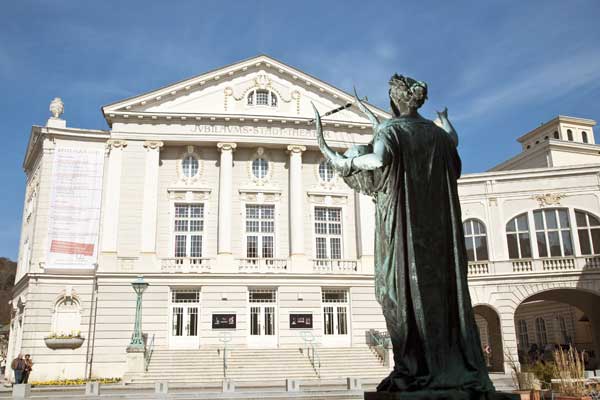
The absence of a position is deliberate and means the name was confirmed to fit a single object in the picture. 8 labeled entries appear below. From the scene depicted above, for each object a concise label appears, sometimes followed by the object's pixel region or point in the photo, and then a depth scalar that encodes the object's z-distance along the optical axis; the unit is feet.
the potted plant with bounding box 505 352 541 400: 44.78
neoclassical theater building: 108.06
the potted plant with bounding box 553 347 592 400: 40.31
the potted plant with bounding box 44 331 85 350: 103.55
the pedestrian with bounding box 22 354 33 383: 86.11
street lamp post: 93.40
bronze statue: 14.46
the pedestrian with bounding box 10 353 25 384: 84.28
